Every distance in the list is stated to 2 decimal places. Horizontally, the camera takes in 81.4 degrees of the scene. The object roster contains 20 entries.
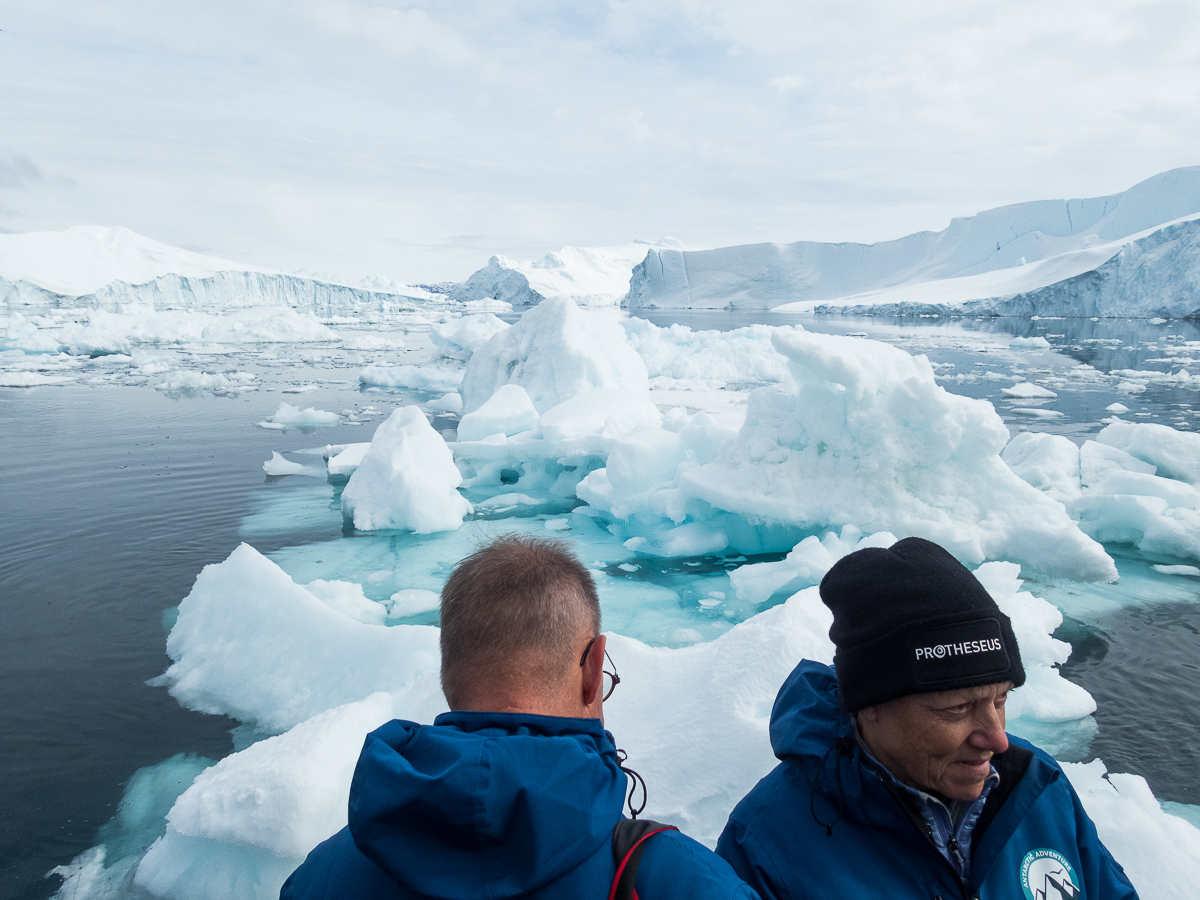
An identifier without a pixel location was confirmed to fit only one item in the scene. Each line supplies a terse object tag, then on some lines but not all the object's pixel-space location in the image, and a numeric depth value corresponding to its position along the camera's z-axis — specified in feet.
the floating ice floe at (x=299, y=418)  43.04
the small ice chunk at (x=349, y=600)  16.76
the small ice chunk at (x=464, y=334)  73.26
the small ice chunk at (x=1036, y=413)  43.33
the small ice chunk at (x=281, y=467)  31.74
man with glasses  2.54
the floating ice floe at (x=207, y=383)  57.31
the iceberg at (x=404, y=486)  23.75
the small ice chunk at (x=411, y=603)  17.28
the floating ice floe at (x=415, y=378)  63.82
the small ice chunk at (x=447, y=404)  52.70
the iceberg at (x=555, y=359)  39.96
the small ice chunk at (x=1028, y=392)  50.31
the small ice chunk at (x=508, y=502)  27.24
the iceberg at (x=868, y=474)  18.51
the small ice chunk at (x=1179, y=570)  19.17
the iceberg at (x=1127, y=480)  20.63
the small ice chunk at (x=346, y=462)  29.30
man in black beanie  3.76
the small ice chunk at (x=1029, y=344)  89.97
